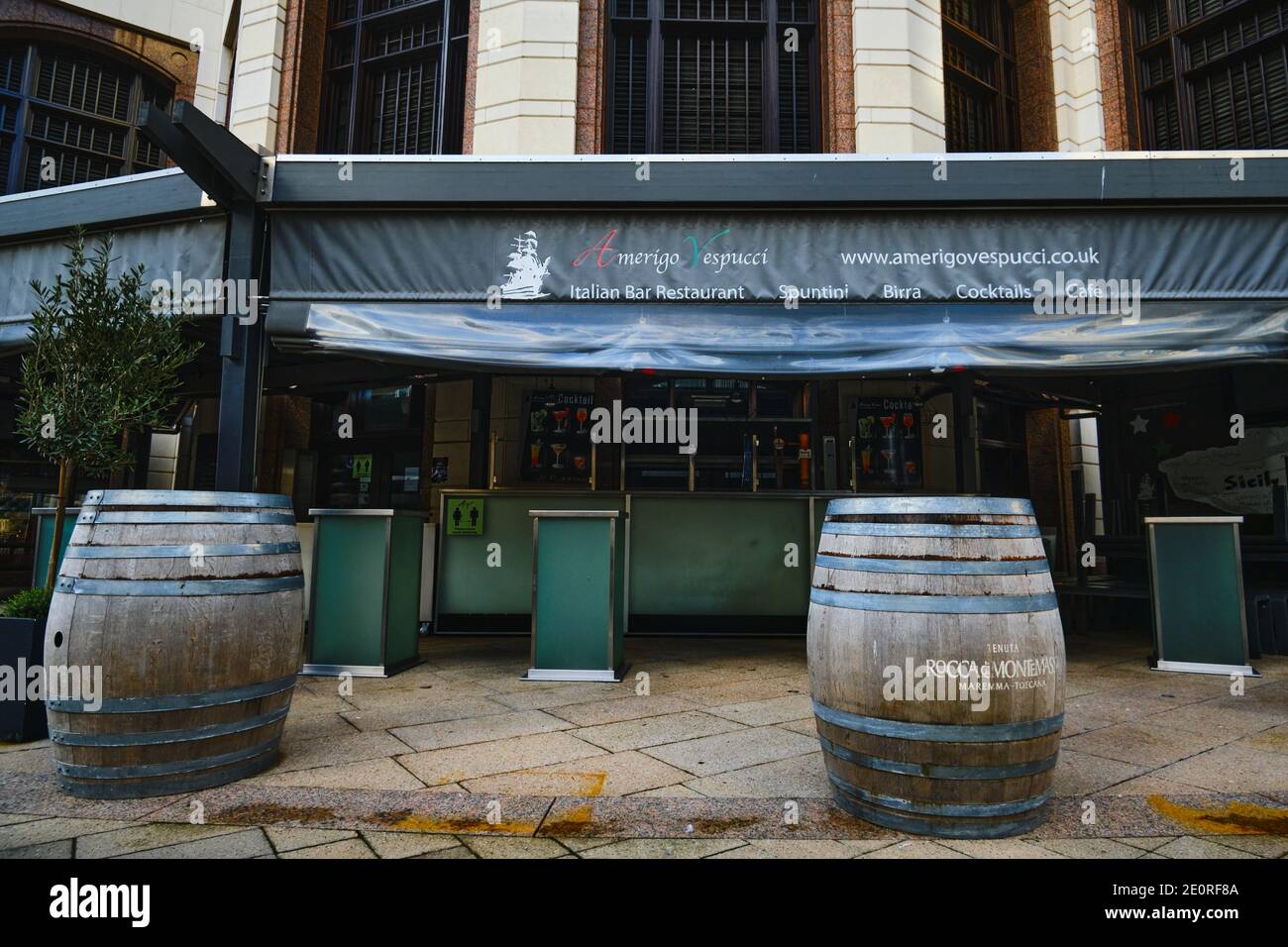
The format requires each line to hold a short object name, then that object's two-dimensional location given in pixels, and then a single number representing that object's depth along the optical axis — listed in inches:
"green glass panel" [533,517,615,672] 206.7
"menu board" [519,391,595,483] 339.3
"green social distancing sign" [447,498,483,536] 291.6
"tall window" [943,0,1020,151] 351.6
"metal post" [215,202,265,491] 209.2
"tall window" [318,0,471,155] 328.2
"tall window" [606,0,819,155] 309.6
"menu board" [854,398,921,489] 358.6
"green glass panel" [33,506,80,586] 235.8
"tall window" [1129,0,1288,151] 316.5
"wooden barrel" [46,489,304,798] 107.3
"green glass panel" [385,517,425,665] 211.5
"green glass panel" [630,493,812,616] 290.0
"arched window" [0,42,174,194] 403.2
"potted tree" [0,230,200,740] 158.1
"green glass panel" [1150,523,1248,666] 209.5
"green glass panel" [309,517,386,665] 208.4
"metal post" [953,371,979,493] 305.0
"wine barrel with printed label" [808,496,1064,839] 92.3
